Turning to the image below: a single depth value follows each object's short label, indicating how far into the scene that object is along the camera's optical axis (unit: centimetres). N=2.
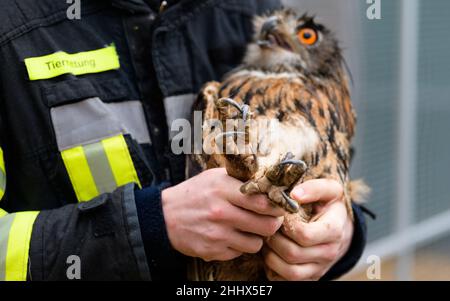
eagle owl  159
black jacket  164
